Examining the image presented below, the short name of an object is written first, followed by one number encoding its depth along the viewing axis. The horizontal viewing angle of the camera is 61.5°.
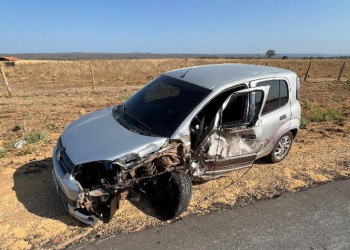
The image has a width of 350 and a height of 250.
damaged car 3.63
